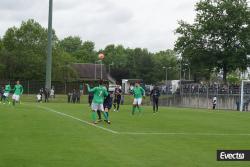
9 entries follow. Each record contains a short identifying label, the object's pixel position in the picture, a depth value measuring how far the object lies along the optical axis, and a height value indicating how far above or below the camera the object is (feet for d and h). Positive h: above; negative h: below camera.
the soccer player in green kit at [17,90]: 130.93 +0.15
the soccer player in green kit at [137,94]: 112.88 -0.38
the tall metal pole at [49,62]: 210.18 +10.43
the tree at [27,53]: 335.47 +22.30
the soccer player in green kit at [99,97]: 80.53 -0.75
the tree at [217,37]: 257.75 +25.24
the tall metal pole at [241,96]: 179.73 -0.90
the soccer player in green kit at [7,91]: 150.61 -0.10
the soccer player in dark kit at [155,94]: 126.11 -0.40
